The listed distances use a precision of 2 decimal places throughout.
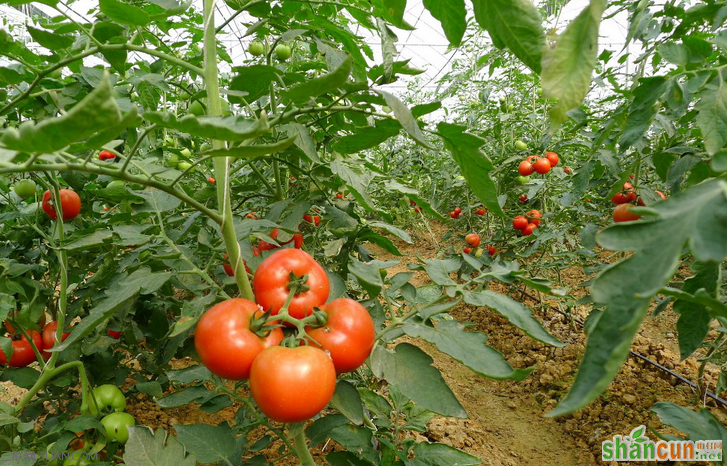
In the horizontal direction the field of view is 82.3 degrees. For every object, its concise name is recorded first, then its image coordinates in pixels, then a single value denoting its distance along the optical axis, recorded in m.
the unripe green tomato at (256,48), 1.57
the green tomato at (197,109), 1.15
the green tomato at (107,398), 1.03
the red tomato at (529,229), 2.27
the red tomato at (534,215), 2.32
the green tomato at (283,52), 1.44
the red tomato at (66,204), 1.08
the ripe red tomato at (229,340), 0.56
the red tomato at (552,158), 2.35
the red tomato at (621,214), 1.08
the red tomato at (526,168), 2.27
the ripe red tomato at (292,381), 0.51
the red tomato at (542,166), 2.21
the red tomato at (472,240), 2.55
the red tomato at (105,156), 1.31
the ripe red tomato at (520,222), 2.39
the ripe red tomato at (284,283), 0.62
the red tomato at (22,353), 1.08
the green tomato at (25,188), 1.22
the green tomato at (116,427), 0.94
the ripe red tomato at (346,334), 0.58
